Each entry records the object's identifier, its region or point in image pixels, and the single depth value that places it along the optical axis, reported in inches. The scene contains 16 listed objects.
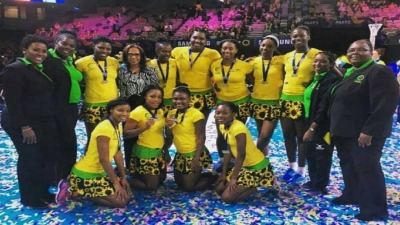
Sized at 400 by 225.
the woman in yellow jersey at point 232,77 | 149.9
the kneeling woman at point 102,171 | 117.1
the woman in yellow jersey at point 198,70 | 155.1
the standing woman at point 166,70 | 153.6
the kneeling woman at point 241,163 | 124.4
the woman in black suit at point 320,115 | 127.0
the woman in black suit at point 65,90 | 124.2
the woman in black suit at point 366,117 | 102.8
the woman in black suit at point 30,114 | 110.0
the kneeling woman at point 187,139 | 135.3
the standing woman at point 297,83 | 139.9
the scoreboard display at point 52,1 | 676.6
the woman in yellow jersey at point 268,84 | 148.8
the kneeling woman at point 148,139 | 132.1
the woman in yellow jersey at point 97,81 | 139.5
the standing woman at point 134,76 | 141.5
